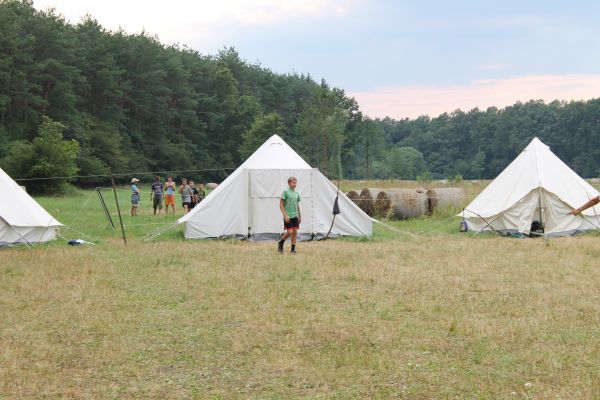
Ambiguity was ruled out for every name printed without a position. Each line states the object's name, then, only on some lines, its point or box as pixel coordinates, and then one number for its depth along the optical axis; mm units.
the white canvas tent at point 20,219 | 14422
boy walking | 13203
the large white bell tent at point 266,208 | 15938
